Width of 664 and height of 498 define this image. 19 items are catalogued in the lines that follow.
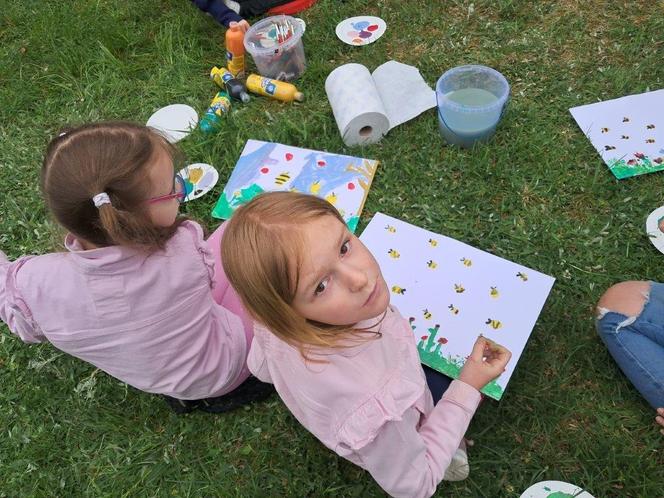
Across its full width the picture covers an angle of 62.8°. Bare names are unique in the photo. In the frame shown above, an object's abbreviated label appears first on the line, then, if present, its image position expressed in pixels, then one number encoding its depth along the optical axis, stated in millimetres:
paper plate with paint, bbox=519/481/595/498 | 1325
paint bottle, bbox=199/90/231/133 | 2219
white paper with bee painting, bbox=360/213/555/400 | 1536
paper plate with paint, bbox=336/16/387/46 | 2410
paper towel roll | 1970
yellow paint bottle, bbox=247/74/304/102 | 2238
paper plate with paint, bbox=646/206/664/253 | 1681
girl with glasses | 1054
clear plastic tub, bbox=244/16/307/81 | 2217
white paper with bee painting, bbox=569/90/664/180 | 1846
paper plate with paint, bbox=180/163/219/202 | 2051
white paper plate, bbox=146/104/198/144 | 2266
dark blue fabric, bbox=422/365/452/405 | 1451
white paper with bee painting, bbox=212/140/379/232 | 1942
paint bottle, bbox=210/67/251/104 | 2271
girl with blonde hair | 857
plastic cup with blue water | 1862
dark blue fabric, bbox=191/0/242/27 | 2482
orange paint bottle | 2248
